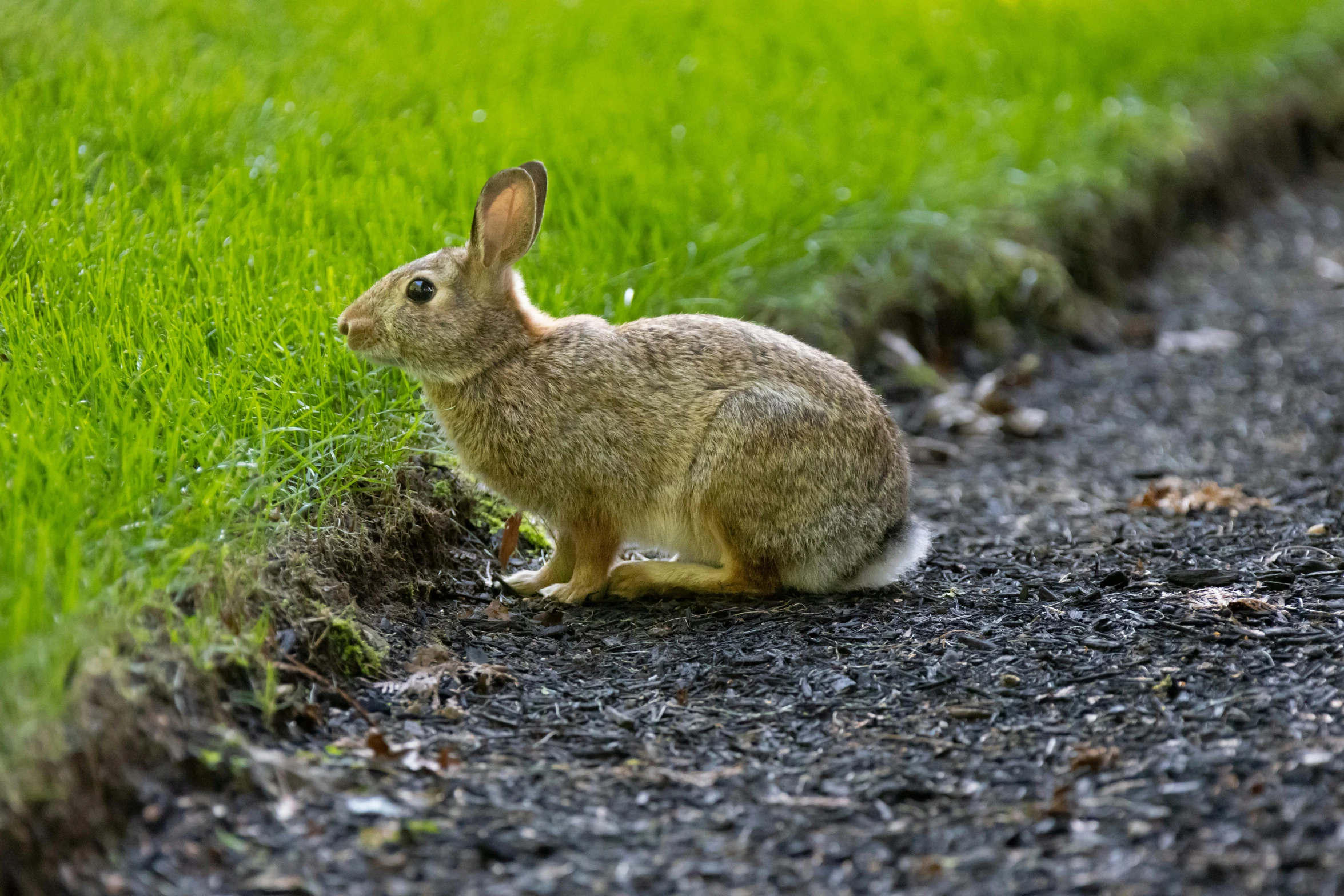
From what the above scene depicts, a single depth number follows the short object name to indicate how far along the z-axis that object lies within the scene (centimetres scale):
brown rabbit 825
